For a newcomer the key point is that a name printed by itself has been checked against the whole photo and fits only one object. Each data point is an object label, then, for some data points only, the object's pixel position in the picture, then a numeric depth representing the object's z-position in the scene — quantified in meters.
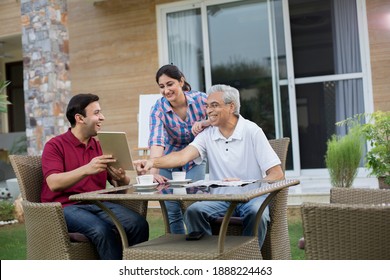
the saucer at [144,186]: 2.68
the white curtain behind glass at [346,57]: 6.55
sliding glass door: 6.62
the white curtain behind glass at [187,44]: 7.21
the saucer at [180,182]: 2.85
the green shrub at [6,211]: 6.20
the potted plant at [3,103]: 5.36
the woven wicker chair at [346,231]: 1.99
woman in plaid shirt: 3.28
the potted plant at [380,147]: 4.65
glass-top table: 2.21
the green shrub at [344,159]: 5.43
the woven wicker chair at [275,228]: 2.95
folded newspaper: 2.63
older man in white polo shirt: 2.86
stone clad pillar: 6.57
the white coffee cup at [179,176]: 2.87
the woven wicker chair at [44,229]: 2.68
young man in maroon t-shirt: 2.76
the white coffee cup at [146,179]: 2.77
